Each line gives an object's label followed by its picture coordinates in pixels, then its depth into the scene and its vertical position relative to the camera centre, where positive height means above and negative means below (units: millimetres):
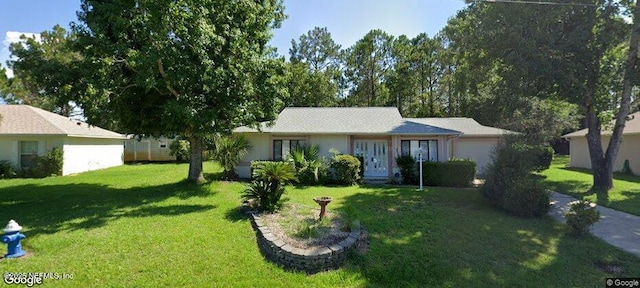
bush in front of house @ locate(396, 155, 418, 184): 15539 -1127
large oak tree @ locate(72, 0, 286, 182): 10016 +3115
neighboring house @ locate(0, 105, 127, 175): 17656 +705
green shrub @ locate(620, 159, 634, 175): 18344 -1411
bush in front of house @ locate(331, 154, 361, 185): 14672 -1040
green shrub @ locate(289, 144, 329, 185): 14789 -1035
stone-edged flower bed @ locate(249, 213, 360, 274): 5613 -2051
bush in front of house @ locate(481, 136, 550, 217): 8930 -1113
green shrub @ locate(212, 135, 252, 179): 14805 -170
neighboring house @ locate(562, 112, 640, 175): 18234 -87
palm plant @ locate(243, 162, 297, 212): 8594 -1076
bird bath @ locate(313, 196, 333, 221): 7738 -1400
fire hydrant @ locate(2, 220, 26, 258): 5805 -1735
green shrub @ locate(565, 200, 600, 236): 7320 -1779
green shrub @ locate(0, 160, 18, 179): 17047 -1194
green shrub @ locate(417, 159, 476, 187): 14680 -1272
